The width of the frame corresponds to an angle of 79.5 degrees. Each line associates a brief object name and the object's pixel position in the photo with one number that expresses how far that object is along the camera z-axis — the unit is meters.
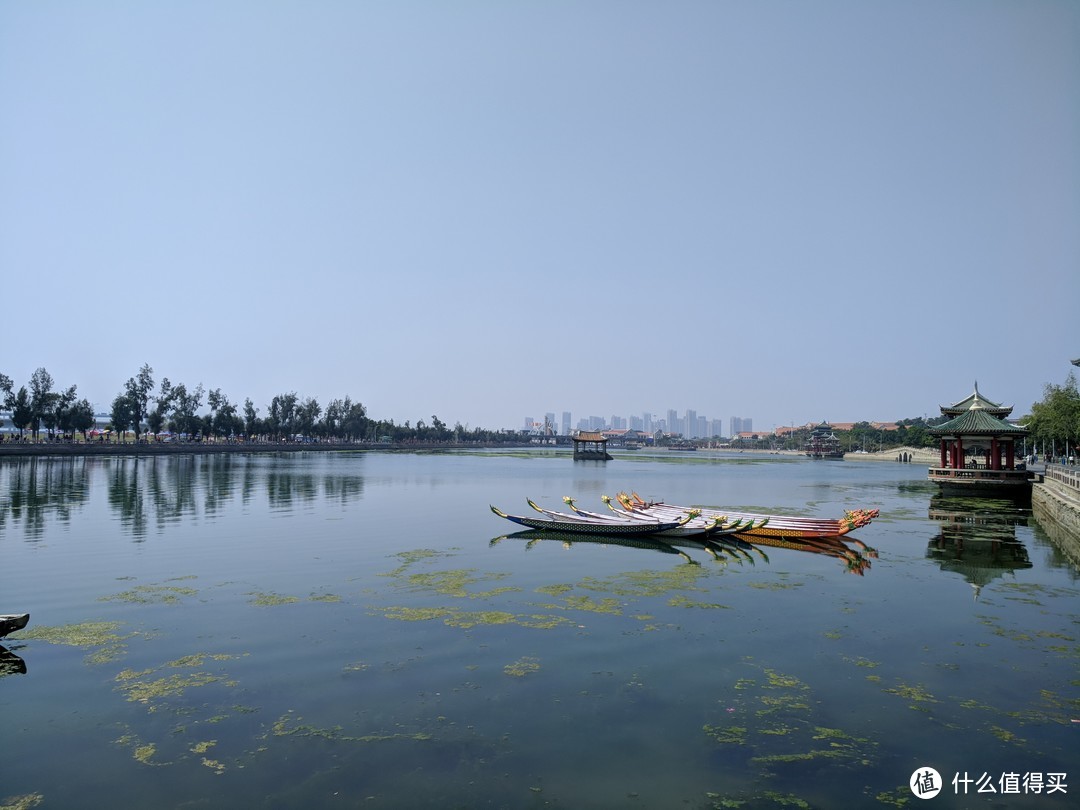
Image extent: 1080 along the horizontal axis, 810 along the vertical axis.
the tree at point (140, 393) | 106.75
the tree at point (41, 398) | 90.31
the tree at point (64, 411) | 92.93
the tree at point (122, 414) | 105.00
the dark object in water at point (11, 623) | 11.45
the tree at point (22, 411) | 88.31
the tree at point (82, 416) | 95.44
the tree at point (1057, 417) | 55.56
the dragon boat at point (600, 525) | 26.20
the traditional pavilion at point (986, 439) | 40.91
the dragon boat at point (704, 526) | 25.89
